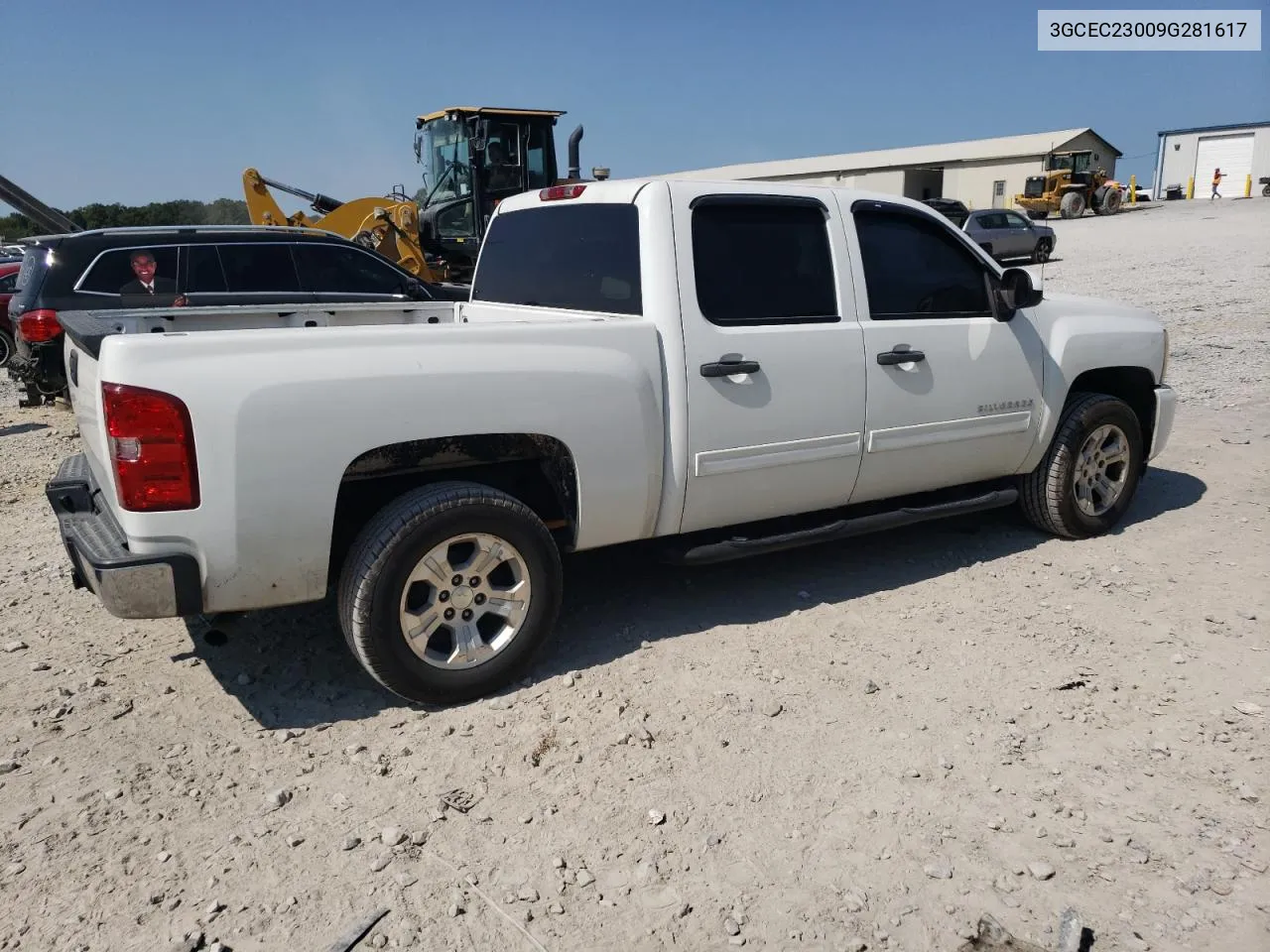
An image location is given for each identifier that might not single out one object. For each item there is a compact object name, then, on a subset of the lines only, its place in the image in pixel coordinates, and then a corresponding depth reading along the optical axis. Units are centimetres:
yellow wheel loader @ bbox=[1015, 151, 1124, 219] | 3869
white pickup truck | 312
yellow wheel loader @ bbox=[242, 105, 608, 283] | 1466
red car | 1324
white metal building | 5097
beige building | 4725
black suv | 806
